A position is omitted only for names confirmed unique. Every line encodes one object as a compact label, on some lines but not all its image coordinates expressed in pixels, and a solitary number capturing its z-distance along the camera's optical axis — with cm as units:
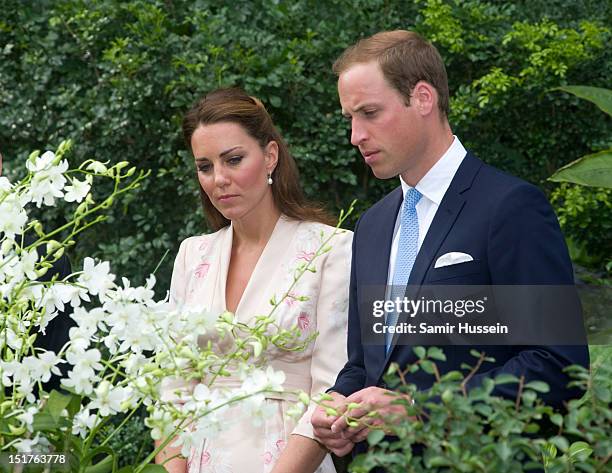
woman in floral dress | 693
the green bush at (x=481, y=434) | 320
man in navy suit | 537
